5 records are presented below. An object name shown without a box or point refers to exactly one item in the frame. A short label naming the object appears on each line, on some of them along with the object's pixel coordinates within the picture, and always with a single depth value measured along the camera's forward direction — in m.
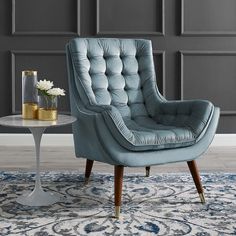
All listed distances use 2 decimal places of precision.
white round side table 3.49
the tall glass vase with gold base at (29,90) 3.75
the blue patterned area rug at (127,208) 3.09
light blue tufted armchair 3.45
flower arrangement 3.63
